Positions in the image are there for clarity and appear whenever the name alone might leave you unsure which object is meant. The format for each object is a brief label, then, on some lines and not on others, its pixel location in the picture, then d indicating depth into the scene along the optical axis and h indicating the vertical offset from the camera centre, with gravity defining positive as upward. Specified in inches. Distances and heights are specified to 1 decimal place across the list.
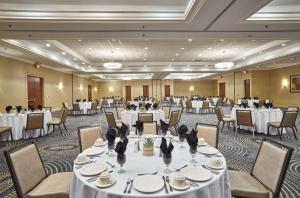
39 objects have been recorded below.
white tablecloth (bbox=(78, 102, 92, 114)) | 525.1 -26.4
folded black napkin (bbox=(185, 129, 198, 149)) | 83.7 -18.0
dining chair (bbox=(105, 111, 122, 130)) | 234.5 -27.0
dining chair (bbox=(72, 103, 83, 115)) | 500.7 -27.3
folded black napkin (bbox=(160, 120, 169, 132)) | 119.1 -17.9
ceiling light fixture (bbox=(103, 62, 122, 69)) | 417.3 +61.7
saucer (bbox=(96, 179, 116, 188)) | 61.7 -26.4
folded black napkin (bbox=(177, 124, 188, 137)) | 105.9 -17.7
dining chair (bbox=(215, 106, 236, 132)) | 283.3 -27.9
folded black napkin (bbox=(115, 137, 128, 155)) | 72.4 -18.5
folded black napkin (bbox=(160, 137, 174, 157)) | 71.1 -18.3
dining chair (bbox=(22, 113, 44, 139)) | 237.3 -29.8
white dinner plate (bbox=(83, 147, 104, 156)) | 92.7 -25.2
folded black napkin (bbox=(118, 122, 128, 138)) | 106.9 -18.1
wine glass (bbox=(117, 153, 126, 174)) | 72.7 -22.3
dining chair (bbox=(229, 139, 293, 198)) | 77.8 -32.3
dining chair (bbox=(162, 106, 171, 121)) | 304.2 -22.8
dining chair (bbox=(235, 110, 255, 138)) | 246.3 -27.4
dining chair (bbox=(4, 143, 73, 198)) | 78.4 -33.6
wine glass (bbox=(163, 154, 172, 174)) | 71.3 -21.9
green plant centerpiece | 89.1 -22.8
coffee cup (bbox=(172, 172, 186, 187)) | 61.2 -25.0
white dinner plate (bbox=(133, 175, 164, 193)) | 59.8 -26.3
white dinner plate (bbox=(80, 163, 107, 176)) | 71.1 -26.0
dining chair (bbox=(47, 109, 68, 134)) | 270.6 -34.0
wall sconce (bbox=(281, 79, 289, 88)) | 604.7 +36.8
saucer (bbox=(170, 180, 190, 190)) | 60.0 -26.3
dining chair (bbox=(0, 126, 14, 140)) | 219.9 -36.0
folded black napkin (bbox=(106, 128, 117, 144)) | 92.7 -18.4
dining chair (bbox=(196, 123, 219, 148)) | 123.4 -22.6
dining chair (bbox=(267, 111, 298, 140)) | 225.6 -27.0
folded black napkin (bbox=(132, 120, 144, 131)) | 119.3 -17.3
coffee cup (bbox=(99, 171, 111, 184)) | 63.1 -25.1
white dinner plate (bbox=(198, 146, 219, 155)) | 92.3 -24.7
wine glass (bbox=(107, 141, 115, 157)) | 91.9 -22.8
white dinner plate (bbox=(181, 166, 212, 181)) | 66.6 -25.8
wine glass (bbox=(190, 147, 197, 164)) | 83.8 -23.2
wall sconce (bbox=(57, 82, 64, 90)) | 609.7 +28.2
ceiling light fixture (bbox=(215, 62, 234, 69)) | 447.8 +67.5
